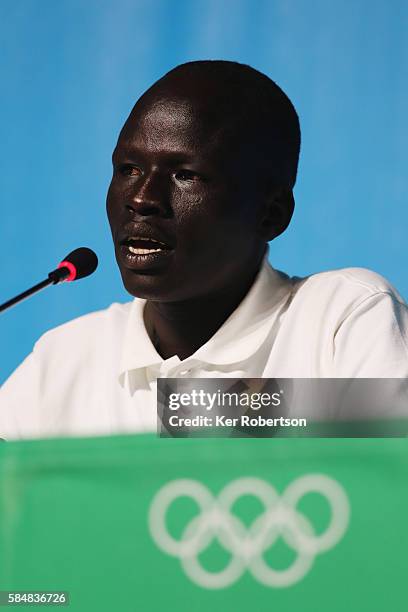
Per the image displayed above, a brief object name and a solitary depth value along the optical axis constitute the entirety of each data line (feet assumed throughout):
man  19.43
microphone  19.57
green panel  18.12
